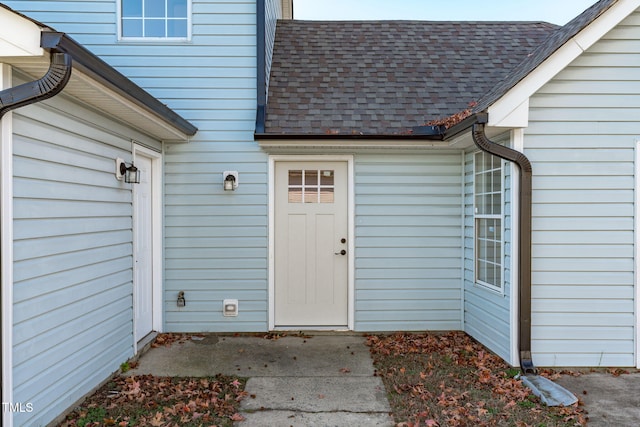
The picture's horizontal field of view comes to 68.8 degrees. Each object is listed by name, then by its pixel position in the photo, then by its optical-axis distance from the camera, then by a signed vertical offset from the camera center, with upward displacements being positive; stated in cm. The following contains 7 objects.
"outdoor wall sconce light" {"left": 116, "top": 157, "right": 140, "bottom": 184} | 426 +38
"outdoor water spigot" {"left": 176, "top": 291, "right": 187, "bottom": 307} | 557 -105
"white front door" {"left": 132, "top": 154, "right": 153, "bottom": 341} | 478 -40
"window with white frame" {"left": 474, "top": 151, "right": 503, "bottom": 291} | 477 -7
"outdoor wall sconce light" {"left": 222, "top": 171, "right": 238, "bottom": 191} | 550 +38
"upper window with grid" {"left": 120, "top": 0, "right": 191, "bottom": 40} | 558 +232
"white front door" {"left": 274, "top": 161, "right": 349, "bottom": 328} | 581 -39
